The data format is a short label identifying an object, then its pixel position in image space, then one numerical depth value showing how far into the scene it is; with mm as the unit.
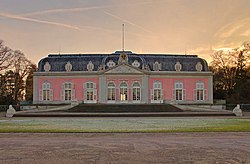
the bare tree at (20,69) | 64019
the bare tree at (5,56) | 56859
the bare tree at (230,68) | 61844
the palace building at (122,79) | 62750
